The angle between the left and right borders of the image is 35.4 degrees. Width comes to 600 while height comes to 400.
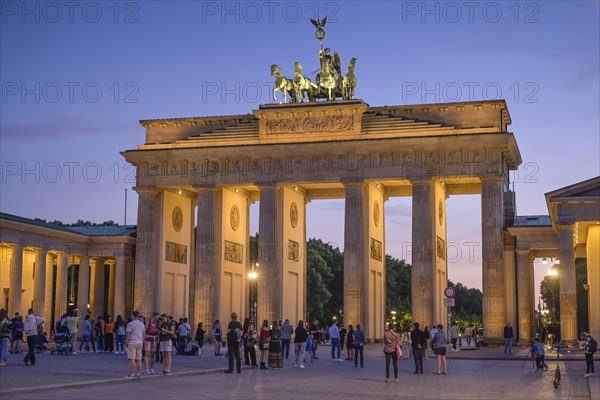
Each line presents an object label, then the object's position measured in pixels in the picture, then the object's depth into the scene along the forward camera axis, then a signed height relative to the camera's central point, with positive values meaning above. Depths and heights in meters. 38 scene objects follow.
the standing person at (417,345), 35.16 -1.17
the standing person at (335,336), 45.06 -1.11
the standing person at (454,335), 57.22 -1.29
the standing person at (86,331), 47.28 -0.92
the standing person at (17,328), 37.53 -0.62
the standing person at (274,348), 37.31 -1.38
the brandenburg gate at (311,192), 63.56 +8.95
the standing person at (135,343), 29.12 -0.94
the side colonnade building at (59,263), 62.09 +3.70
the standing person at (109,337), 47.56 -1.23
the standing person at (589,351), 32.41 -1.27
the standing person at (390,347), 30.81 -1.12
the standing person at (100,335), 48.91 -1.16
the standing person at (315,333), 45.62 -0.99
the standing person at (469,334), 69.95 -1.55
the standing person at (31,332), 34.34 -0.75
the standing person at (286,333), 44.34 -0.93
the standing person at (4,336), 33.66 -0.84
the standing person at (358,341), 41.01 -1.20
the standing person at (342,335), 54.44 -1.28
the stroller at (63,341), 43.44 -1.31
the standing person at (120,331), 47.03 -0.91
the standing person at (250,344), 38.12 -1.25
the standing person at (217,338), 46.59 -1.24
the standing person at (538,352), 37.78 -1.57
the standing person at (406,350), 47.12 -1.82
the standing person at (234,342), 34.03 -1.05
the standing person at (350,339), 44.92 -1.23
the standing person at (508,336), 52.41 -1.27
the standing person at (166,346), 31.58 -1.12
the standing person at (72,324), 45.11 -0.55
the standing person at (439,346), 34.69 -1.19
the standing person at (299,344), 39.28 -1.29
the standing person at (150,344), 31.39 -1.05
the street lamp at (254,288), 67.96 +2.65
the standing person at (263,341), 37.54 -1.15
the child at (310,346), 43.62 -1.52
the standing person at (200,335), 47.06 -1.10
